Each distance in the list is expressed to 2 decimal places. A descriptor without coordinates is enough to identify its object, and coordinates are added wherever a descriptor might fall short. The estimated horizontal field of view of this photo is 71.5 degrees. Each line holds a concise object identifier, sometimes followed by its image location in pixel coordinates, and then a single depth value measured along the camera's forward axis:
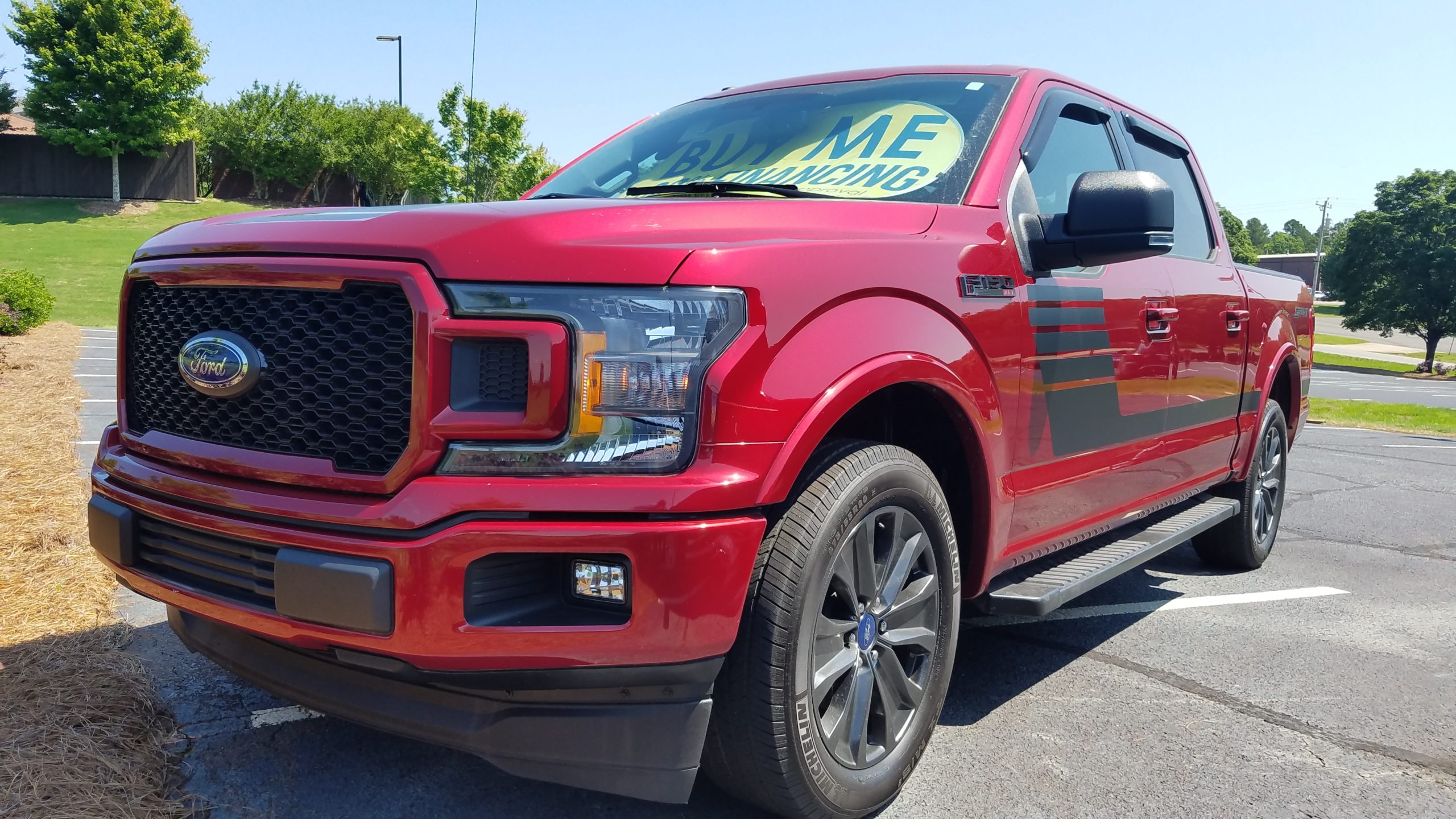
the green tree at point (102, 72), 42.88
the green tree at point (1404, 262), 48.81
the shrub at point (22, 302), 15.47
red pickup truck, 1.85
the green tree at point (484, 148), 34.25
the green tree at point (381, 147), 54.03
